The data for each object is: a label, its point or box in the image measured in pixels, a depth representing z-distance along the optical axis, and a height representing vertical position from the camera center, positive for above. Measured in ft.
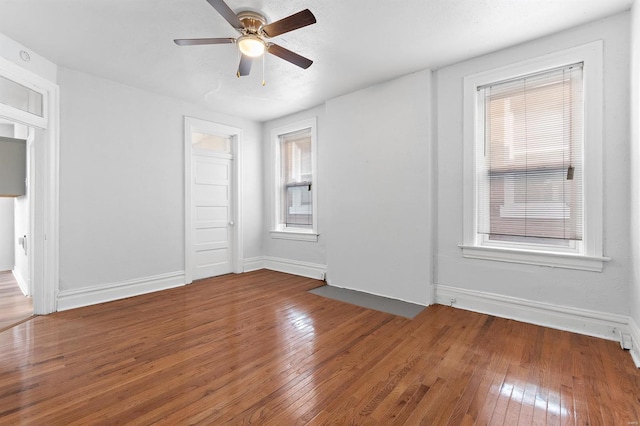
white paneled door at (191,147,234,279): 16.02 -0.06
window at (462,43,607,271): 8.79 +1.67
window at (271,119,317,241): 16.80 +1.80
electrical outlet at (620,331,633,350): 7.84 -3.46
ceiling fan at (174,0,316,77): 6.97 +4.64
